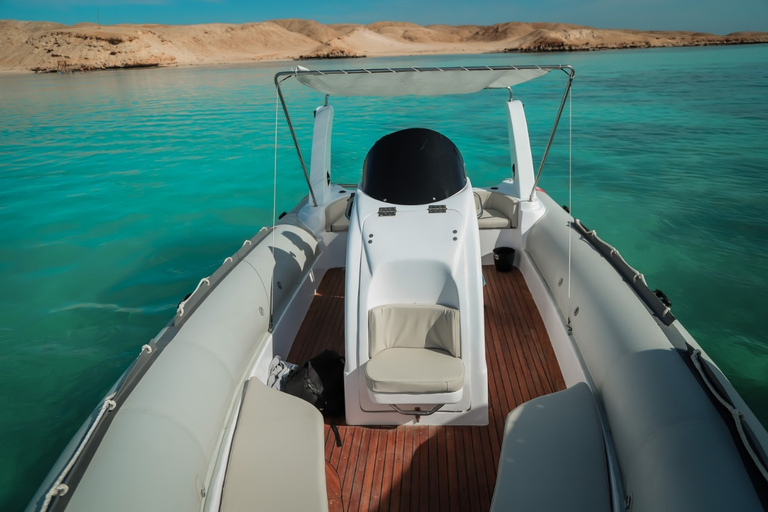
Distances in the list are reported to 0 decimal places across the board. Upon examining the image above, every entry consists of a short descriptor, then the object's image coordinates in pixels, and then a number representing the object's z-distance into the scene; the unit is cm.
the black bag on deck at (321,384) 259
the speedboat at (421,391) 174
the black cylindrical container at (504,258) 425
